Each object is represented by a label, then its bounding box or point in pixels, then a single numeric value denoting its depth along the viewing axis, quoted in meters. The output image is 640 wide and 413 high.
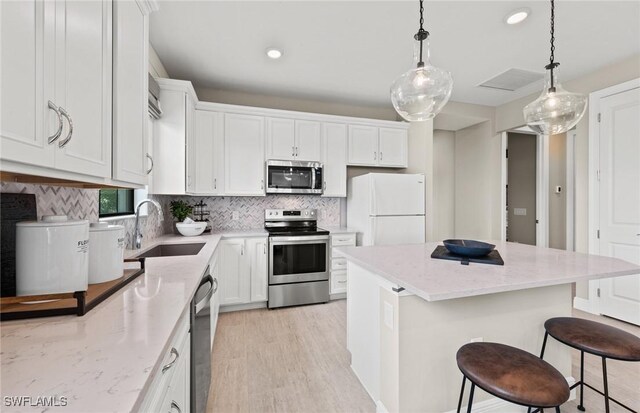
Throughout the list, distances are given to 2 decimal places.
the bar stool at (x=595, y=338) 1.25
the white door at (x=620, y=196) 2.79
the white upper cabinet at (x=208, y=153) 3.18
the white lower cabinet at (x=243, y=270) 3.05
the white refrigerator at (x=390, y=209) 3.34
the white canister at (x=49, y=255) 0.87
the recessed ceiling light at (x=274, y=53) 2.58
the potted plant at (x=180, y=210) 3.14
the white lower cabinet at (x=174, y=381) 0.71
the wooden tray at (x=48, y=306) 0.84
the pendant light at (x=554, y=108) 1.81
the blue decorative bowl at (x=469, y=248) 1.67
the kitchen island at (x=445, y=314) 1.36
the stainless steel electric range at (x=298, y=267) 3.20
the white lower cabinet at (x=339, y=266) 3.45
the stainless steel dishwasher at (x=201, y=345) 1.23
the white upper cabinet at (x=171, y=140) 2.67
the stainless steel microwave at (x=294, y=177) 3.44
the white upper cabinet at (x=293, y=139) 3.47
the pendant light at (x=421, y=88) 1.58
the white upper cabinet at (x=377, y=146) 3.81
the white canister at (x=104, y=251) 1.13
